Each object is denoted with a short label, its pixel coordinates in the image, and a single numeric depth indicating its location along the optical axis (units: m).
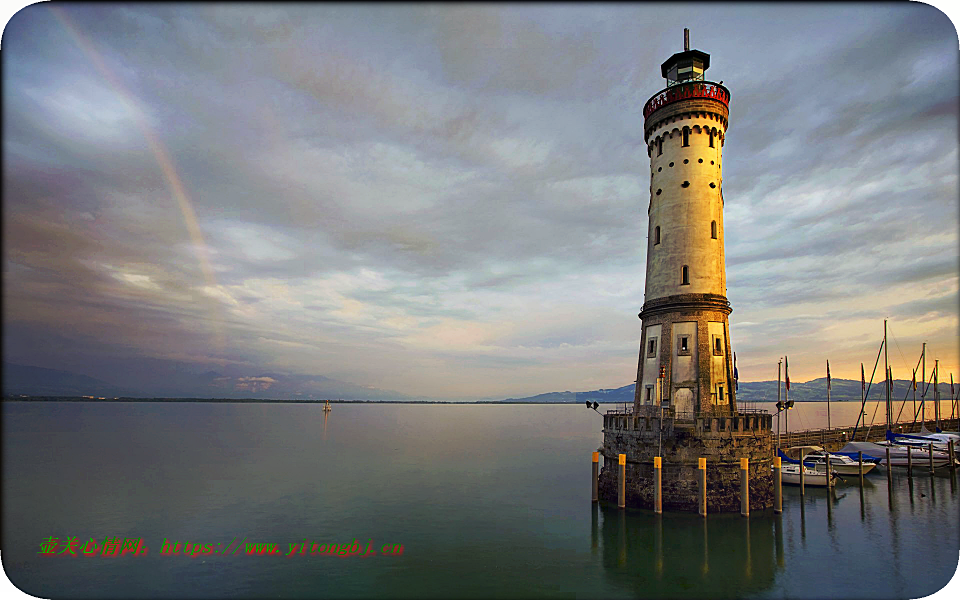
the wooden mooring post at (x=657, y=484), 34.34
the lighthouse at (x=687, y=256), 38.25
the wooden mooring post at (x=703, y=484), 33.56
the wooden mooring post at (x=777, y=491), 35.66
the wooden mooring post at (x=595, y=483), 40.31
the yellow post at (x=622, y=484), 36.31
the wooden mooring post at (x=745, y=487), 34.09
